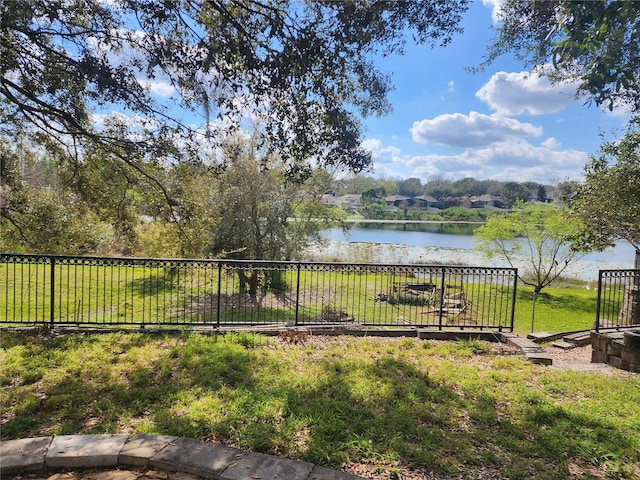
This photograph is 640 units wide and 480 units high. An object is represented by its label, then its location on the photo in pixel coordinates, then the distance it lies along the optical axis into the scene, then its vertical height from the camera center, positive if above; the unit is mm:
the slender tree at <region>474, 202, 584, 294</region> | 15336 -322
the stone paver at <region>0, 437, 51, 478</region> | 2135 -1507
